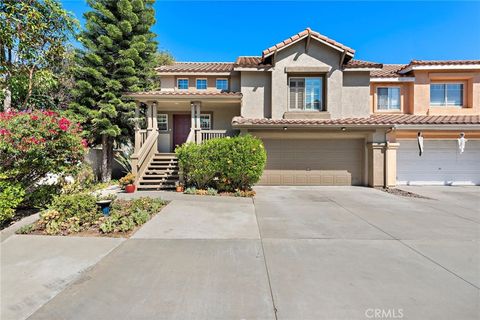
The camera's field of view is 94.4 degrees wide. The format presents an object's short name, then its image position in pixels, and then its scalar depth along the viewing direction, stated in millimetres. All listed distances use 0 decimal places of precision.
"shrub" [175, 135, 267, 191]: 8633
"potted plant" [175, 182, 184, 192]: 9117
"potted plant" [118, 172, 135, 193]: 8998
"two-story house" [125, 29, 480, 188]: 10844
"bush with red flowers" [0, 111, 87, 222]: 5234
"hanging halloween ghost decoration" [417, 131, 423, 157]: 10957
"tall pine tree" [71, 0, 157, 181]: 11086
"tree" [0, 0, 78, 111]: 8008
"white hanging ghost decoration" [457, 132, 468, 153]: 10992
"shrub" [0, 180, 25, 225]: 4785
